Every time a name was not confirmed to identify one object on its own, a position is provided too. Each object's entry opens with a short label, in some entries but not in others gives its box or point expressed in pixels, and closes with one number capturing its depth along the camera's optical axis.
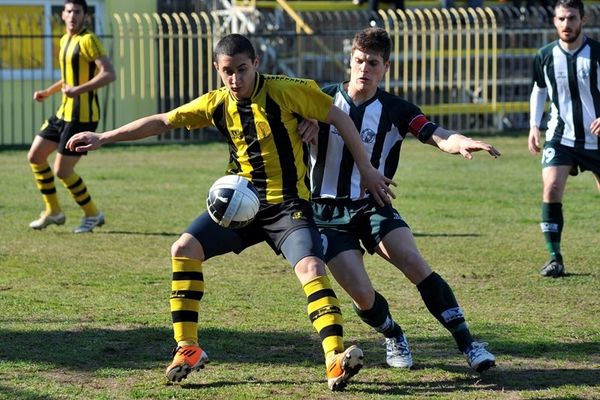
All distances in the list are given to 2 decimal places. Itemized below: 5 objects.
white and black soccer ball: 11.93
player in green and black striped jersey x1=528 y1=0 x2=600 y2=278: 18.95
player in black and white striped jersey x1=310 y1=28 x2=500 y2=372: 12.61
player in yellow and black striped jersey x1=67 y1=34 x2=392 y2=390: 11.98
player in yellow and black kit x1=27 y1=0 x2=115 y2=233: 23.23
